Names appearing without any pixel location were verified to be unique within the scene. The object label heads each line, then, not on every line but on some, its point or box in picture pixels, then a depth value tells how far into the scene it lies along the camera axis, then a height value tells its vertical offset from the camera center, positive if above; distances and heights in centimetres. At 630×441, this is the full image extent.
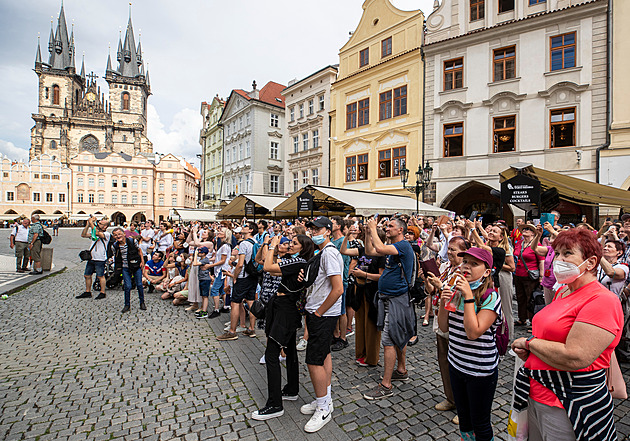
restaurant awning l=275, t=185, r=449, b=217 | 1278 +56
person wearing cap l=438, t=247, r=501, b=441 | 238 -97
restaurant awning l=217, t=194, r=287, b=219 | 1547 +53
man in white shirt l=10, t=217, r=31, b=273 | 1158 -93
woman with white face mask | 172 -72
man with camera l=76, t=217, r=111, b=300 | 856 -99
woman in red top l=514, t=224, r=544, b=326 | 598 -94
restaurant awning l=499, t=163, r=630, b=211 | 811 +73
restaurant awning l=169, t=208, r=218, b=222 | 2555 +18
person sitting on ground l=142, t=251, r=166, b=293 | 964 -161
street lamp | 1506 +195
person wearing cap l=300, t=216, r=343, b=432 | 335 -111
